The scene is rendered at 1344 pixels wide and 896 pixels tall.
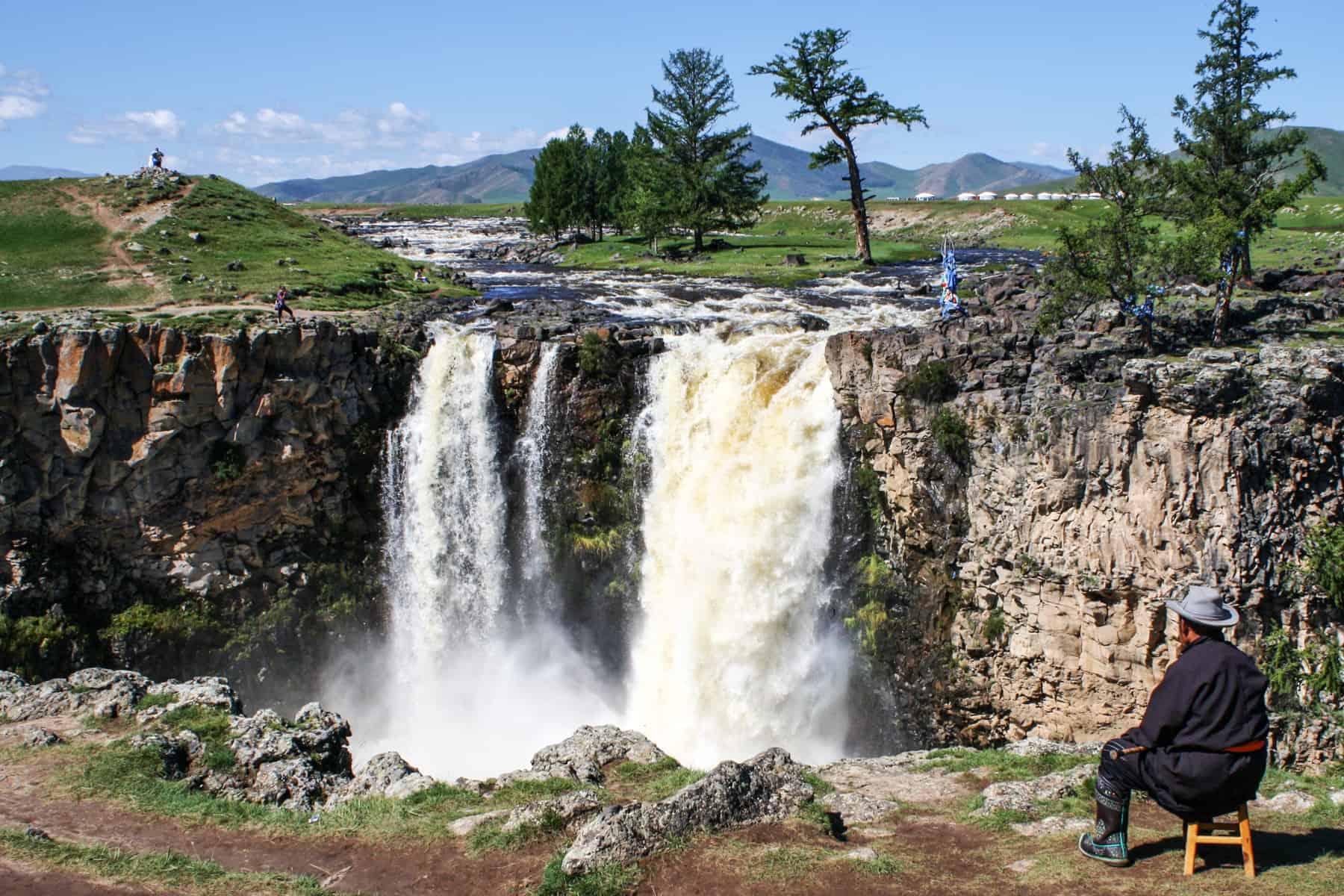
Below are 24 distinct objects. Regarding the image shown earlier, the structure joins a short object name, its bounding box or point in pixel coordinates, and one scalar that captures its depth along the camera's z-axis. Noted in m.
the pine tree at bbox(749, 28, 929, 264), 47.06
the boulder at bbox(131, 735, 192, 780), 15.76
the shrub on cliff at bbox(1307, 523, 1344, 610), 19.00
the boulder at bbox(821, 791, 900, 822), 12.52
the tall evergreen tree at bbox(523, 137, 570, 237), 67.31
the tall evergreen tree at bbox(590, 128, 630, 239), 68.31
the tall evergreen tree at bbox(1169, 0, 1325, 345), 25.66
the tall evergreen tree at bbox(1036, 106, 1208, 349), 24.17
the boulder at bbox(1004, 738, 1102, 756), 15.56
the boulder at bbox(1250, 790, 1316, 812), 11.59
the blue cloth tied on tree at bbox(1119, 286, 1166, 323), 24.36
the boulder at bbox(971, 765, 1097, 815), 12.23
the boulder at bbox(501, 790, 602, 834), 12.15
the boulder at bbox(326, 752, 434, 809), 14.70
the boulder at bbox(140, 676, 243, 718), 18.89
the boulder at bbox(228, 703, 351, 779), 16.66
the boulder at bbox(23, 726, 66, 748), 16.50
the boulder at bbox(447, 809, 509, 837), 12.44
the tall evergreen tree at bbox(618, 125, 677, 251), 55.16
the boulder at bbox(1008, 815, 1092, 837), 10.95
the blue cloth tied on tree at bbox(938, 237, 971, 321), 30.72
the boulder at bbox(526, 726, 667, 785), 15.77
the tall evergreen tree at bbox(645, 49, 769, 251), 56.62
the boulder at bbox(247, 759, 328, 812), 15.11
